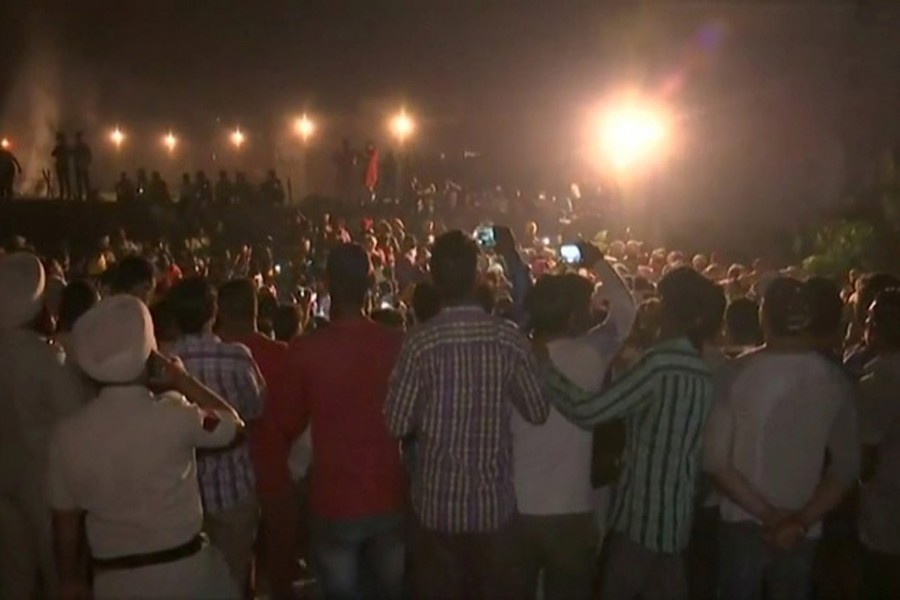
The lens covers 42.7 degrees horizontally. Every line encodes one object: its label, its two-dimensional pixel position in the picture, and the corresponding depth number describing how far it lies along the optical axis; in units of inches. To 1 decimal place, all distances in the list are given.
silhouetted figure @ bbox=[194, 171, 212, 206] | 917.3
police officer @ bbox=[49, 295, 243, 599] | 140.8
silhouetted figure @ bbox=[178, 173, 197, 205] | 916.8
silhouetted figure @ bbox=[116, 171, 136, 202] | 941.8
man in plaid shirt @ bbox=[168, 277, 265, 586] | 190.1
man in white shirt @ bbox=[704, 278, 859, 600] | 171.9
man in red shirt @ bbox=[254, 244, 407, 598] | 181.9
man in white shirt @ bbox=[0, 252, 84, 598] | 194.1
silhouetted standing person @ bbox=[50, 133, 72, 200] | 934.4
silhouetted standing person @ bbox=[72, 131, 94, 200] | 939.3
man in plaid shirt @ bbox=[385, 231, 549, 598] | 164.7
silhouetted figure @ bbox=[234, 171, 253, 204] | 924.0
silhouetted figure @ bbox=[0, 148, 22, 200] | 889.4
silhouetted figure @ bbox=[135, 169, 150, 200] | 962.1
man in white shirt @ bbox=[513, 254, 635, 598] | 177.3
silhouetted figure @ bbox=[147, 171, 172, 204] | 932.0
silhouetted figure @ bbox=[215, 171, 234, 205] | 916.0
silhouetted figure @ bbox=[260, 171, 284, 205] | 926.4
